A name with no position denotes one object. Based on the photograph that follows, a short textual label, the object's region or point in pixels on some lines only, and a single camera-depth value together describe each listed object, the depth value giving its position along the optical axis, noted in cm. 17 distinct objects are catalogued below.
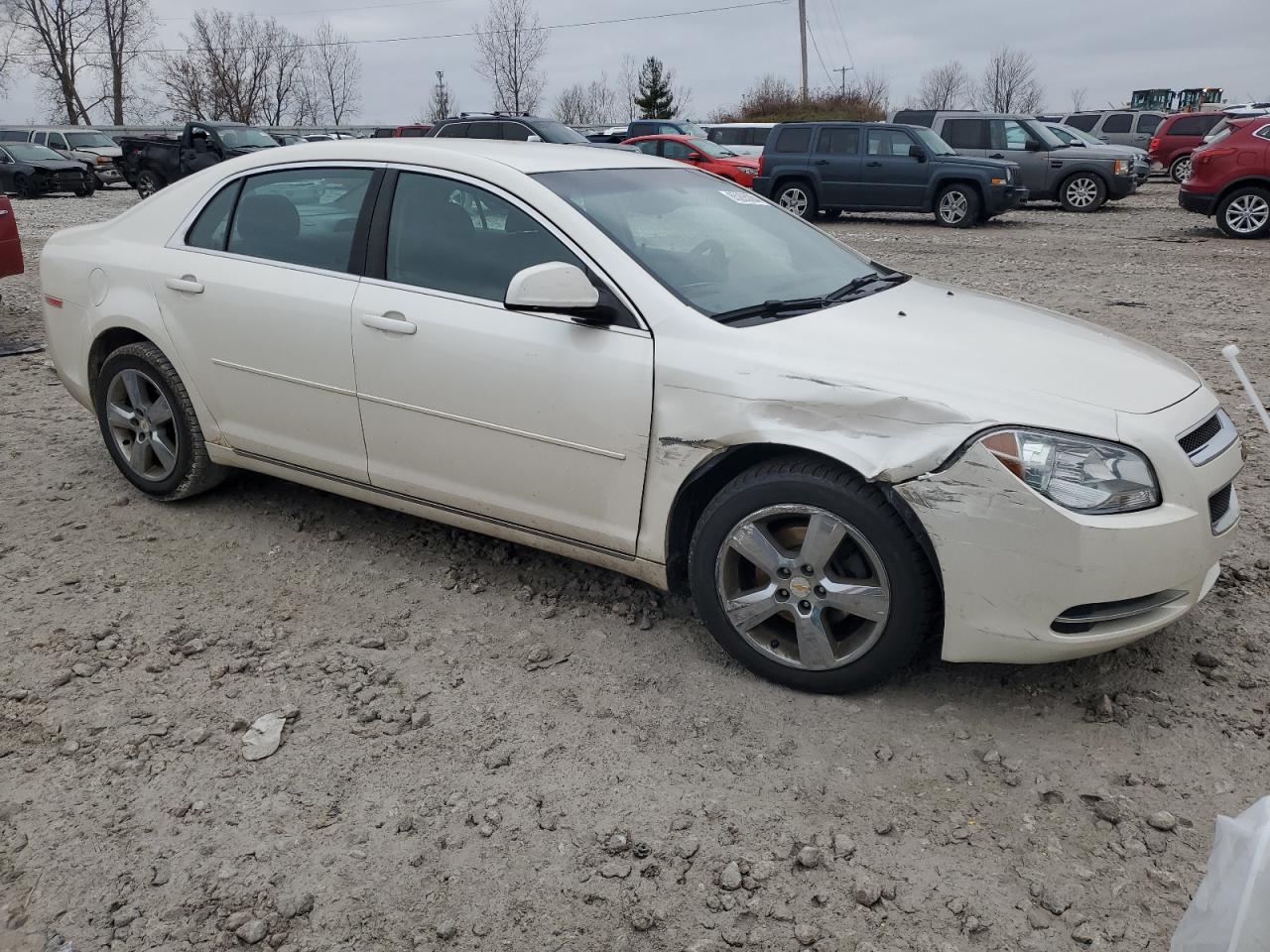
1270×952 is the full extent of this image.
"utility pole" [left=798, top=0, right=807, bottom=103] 5053
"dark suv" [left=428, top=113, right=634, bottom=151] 1970
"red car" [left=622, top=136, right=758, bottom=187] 2009
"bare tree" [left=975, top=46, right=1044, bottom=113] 8275
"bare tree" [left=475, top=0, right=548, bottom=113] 6438
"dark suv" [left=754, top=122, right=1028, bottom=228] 1722
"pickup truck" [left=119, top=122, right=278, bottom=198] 2319
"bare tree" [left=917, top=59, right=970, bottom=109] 8681
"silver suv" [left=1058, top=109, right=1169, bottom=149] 2978
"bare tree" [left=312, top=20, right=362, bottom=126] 7150
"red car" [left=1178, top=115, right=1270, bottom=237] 1420
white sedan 293
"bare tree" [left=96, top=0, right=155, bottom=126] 5856
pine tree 6562
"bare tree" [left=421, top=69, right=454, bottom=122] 6962
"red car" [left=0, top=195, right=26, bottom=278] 808
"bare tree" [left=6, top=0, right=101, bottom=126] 5656
